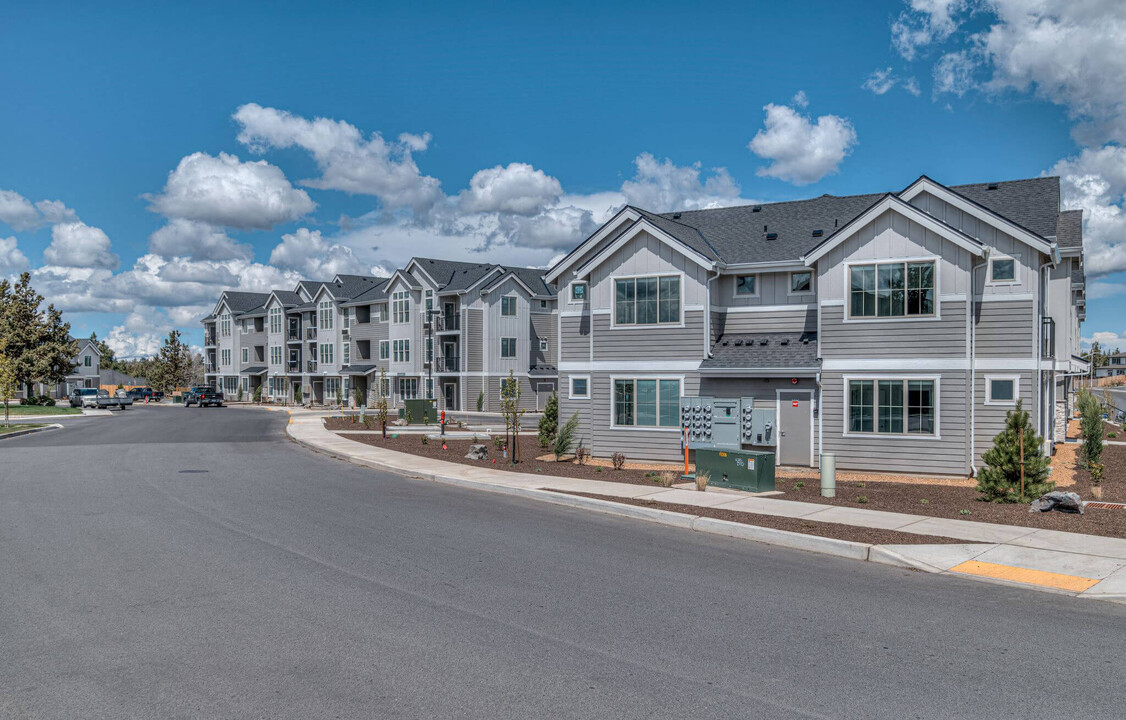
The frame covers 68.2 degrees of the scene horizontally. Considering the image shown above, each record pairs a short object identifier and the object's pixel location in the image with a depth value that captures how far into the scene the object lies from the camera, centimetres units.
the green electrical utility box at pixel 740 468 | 1670
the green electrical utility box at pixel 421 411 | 4312
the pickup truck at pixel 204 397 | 6900
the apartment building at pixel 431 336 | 5591
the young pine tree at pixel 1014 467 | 1495
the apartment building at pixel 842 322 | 1972
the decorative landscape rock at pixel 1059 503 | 1363
